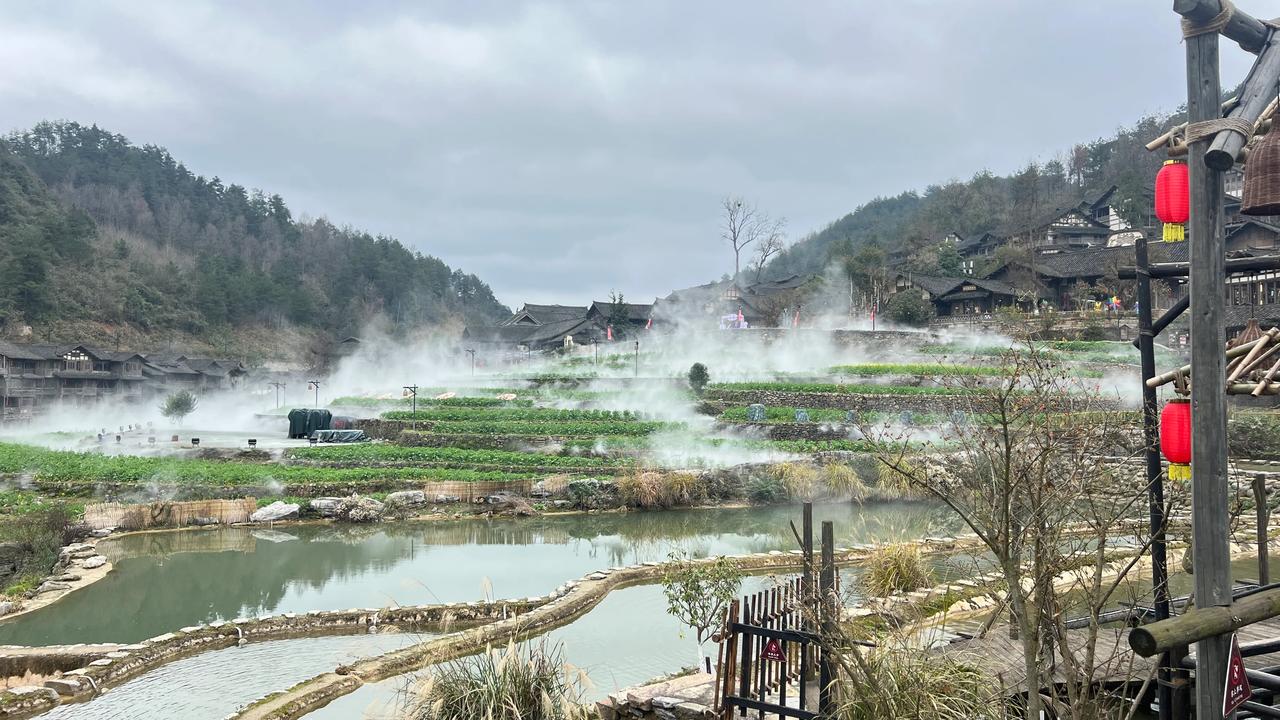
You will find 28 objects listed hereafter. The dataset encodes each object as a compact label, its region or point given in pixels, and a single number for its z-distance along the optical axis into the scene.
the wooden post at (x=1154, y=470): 4.66
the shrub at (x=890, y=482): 20.34
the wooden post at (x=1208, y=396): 3.91
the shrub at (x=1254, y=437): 22.27
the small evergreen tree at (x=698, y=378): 34.66
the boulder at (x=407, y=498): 20.17
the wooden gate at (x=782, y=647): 5.46
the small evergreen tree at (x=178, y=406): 40.03
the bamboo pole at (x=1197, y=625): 3.65
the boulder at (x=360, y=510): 19.30
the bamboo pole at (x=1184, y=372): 4.76
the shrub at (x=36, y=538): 14.13
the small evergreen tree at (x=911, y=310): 48.53
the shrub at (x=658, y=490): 20.78
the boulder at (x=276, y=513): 19.08
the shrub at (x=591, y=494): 20.92
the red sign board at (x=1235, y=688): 3.89
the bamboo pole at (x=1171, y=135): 4.27
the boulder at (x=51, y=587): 13.12
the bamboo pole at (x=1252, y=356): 4.60
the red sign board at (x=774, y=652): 6.22
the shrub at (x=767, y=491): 21.62
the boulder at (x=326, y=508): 19.48
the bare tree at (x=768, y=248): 67.81
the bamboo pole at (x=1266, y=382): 4.33
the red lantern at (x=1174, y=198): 4.39
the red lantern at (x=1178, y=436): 4.55
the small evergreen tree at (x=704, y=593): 8.90
